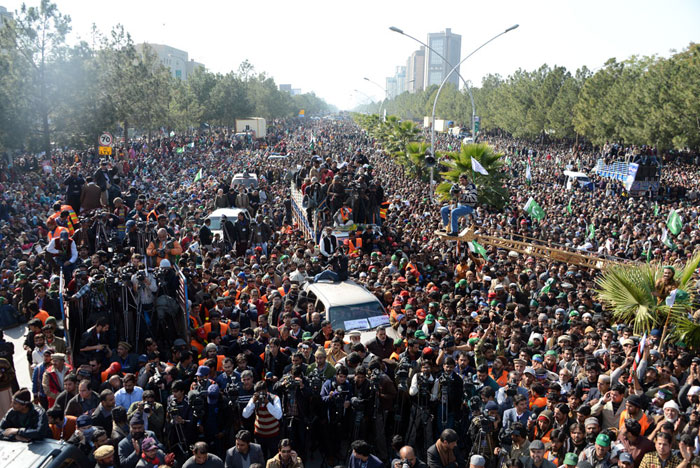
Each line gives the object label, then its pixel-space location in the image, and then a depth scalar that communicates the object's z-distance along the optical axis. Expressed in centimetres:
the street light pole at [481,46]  2450
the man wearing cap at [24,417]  623
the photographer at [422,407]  738
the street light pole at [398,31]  2603
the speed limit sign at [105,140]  2941
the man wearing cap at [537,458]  584
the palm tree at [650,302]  885
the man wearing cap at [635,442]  593
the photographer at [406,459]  554
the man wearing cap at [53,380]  777
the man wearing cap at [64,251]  1085
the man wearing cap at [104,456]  577
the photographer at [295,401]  714
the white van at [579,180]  3499
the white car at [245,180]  2835
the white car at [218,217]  1967
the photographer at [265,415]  678
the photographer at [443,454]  593
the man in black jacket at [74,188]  1319
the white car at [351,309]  980
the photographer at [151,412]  648
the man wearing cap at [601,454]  581
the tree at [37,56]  3397
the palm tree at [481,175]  2275
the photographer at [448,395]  730
